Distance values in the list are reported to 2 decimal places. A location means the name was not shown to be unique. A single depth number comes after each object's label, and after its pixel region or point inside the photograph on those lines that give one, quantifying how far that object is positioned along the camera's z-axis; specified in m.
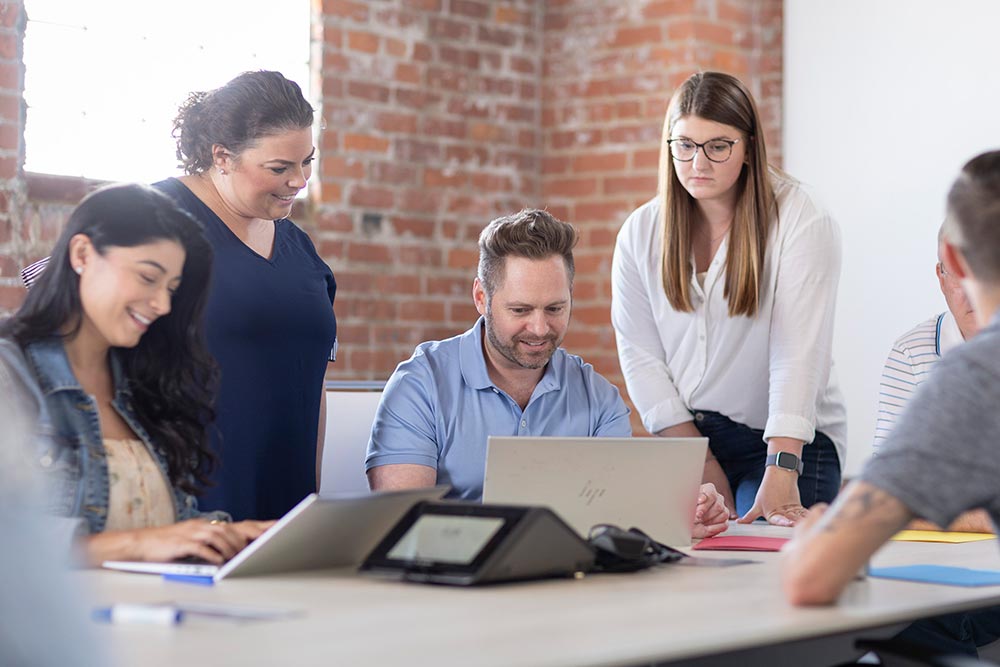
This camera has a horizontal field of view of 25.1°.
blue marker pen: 2.70
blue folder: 3.04
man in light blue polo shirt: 3.64
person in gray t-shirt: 2.73
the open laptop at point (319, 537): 2.96
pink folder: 3.35
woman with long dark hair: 3.06
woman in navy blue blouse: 3.63
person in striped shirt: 3.79
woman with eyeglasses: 3.89
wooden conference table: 2.53
